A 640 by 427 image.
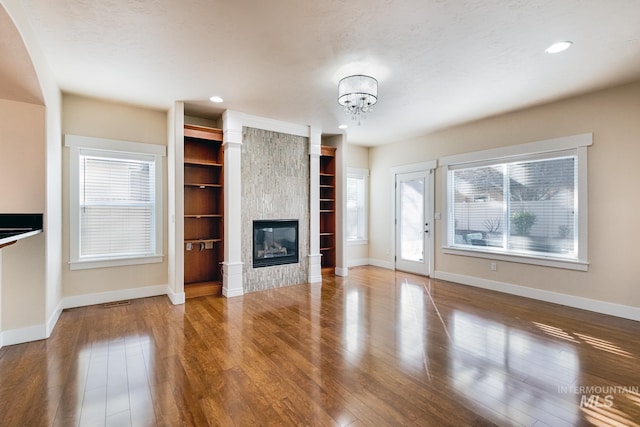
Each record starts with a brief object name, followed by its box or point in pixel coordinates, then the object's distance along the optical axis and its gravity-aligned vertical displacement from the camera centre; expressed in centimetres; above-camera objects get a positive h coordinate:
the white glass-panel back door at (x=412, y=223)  602 -21
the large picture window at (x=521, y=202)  408 +17
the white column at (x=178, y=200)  417 +19
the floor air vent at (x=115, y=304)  406 -124
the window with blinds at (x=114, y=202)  403 +16
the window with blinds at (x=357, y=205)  701 +20
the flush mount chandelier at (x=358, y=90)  329 +135
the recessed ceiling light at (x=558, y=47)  272 +154
